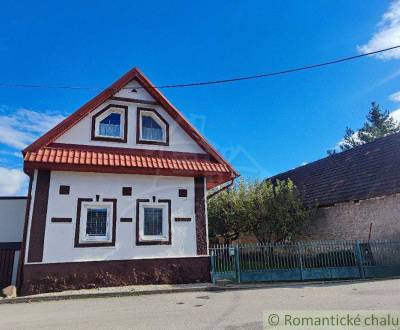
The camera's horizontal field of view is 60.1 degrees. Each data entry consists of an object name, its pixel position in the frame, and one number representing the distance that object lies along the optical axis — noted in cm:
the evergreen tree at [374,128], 4350
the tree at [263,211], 1562
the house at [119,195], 1066
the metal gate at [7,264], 1084
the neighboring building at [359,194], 1507
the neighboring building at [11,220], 1259
